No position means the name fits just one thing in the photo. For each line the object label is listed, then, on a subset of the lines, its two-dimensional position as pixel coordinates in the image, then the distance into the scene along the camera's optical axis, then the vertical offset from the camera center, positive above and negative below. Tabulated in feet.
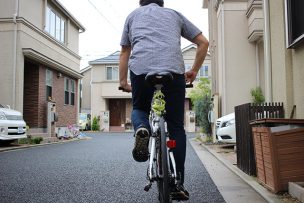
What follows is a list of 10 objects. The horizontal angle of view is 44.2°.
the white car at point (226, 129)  29.32 -0.45
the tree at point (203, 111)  44.29 +1.53
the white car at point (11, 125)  34.88 -0.05
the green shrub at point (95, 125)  100.18 -0.22
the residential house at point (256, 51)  15.87 +4.85
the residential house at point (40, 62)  44.11 +8.37
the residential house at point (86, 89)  124.06 +11.69
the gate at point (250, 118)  16.53 +0.24
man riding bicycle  8.93 +1.54
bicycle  7.90 -0.56
